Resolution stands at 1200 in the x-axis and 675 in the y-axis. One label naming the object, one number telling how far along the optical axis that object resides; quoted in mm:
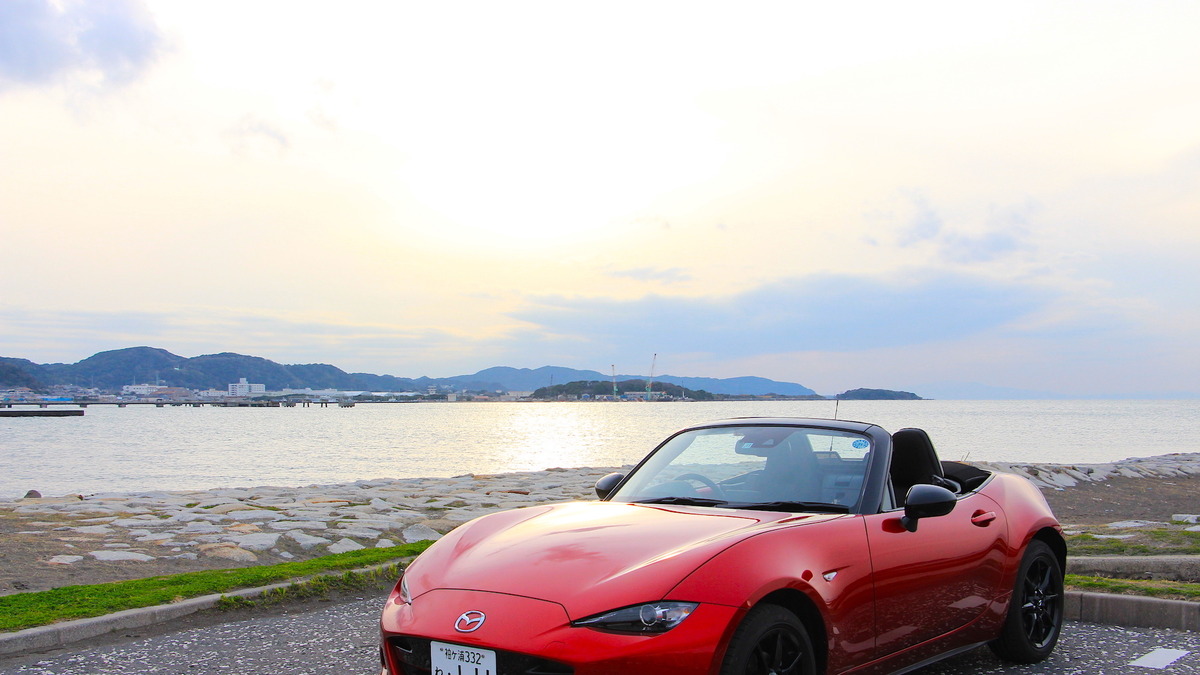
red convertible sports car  3139
